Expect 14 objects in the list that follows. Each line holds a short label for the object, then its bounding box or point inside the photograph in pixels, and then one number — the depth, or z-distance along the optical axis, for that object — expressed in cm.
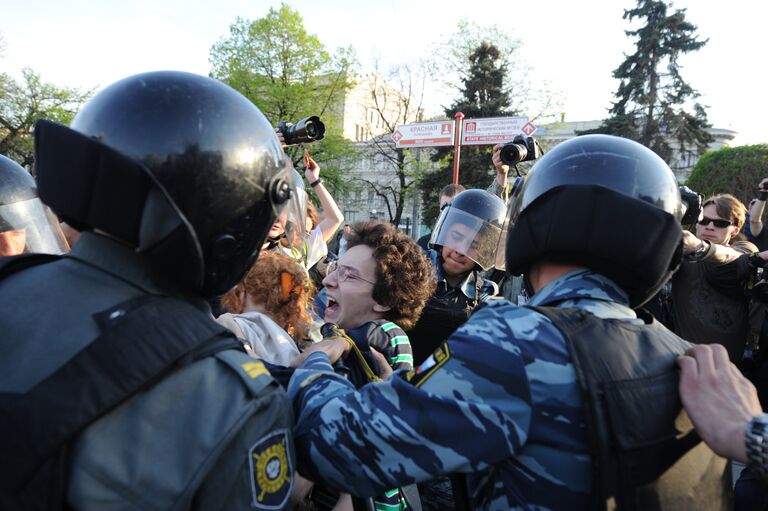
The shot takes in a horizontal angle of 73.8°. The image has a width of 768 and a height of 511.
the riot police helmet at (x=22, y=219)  203
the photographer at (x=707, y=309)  422
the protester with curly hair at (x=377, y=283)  249
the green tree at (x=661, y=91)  2838
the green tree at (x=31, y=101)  2711
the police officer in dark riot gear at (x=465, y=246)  398
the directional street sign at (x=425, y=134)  1247
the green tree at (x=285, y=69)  2661
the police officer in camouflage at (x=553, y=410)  117
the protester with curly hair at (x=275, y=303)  211
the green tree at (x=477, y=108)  2600
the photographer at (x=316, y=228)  331
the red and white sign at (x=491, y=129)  1106
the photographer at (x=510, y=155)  459
